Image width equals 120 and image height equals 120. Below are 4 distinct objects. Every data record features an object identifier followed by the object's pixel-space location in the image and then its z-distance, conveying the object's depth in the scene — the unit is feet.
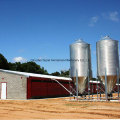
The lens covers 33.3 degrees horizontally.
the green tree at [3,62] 206.43
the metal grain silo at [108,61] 74.79
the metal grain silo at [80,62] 80.33
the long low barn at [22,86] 95.28
